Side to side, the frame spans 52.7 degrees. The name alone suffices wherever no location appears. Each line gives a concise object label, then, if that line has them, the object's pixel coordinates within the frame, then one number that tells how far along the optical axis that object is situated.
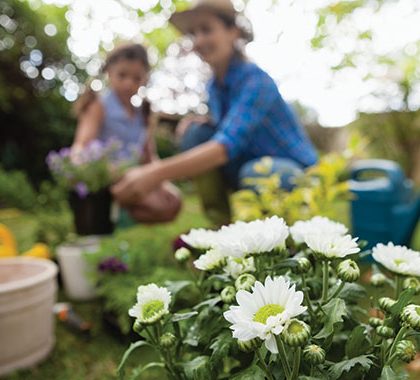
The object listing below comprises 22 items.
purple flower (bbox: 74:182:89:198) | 1.73
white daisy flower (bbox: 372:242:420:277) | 0.50
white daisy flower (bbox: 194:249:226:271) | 0.51
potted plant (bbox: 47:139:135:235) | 1.74
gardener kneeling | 1.62
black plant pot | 1.76
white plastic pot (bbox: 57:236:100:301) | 1.61
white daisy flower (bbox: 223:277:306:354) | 0.37
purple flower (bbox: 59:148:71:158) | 1.78
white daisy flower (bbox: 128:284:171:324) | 0.47
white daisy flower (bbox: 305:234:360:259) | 0.45
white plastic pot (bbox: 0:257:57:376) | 1.09
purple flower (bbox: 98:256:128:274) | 1.42
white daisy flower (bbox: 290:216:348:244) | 0.55
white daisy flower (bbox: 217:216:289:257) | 0.47
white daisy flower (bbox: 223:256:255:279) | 0.54
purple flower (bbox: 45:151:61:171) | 1.75
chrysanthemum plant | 0.40
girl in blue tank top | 2.09
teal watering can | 1.80
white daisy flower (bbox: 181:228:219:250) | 0.58
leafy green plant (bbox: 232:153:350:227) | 1.33
